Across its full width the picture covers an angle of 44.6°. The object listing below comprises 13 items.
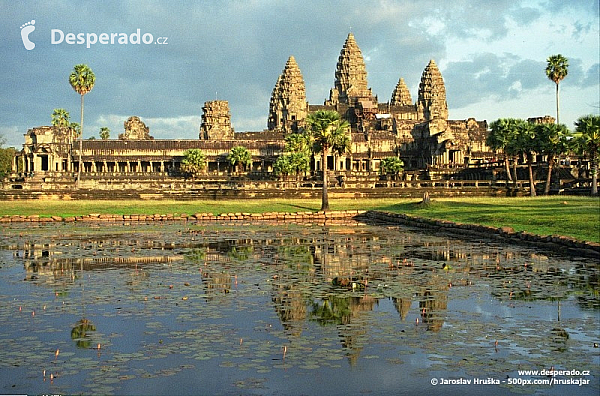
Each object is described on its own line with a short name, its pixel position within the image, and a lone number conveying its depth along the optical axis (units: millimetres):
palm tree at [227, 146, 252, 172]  121688
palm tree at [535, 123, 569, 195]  73250
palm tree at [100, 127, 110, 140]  167125
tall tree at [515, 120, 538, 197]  74375
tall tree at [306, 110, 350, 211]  57659
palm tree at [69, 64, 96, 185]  90250
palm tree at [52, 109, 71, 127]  139000
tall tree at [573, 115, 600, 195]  64938
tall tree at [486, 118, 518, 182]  80125
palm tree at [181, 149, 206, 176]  115812
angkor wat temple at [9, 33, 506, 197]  114438
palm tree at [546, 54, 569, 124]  91125
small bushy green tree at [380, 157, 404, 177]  103688
